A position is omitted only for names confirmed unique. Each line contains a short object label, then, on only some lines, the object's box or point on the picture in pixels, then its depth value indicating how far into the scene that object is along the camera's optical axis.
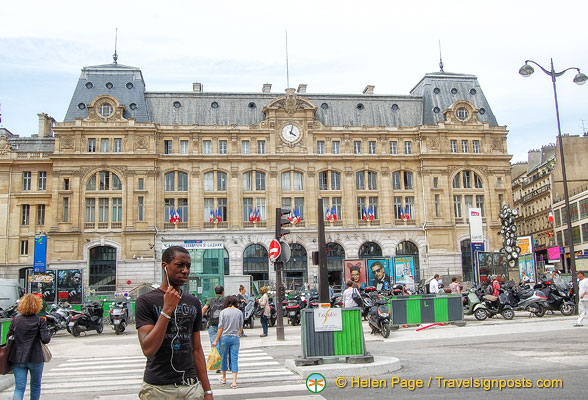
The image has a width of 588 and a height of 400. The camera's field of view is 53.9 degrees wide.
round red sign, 18.53
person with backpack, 13.85
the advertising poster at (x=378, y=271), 37.66
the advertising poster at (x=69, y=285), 35.47
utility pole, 14.30
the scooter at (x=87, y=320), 23.73
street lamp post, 23.89
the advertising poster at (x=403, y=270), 38.12
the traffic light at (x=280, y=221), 18.81
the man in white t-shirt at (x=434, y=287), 25.58
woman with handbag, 8.43
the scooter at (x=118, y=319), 24.39
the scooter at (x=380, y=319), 18.39
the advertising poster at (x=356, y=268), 37.08
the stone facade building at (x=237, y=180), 49.44
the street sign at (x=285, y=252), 18.11
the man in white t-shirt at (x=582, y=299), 18.03
